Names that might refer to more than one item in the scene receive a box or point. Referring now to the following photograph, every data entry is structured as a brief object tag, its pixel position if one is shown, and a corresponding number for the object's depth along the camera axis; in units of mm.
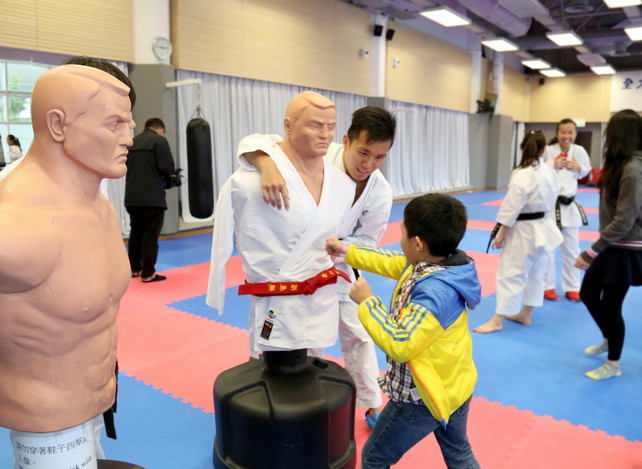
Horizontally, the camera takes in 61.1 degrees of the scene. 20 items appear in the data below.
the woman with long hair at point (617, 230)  2771
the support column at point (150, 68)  6574
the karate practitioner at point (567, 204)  4496
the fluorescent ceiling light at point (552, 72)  16217
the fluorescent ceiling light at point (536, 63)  14648
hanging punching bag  5105
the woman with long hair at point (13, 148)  6008
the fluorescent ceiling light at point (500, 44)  11819
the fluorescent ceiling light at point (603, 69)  15461
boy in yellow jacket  1493
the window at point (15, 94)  6062
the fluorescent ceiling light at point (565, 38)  11164
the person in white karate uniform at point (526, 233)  3811
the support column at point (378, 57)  10711
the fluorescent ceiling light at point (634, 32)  10664
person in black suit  4875
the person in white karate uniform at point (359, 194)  1868
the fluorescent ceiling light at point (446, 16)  9289
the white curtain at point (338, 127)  7680
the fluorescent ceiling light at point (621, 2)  8648
